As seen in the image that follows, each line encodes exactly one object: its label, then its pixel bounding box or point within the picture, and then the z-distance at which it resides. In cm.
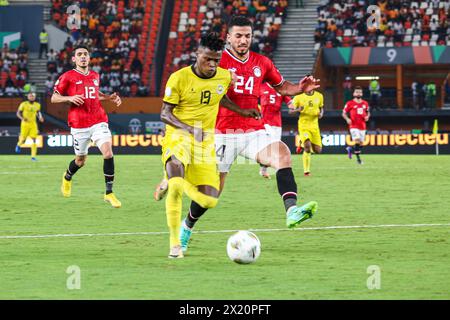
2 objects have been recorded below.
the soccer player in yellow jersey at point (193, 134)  1025
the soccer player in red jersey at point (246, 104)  1217
